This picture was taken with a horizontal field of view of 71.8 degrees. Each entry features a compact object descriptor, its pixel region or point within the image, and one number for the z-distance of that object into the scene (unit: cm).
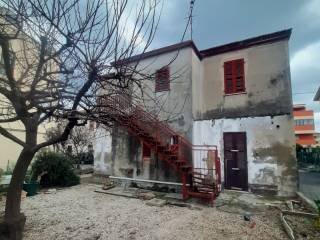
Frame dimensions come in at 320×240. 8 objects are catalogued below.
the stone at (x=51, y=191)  955
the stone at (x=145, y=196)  857
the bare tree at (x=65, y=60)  337
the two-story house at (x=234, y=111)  905
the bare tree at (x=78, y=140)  1766
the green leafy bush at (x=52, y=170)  1064
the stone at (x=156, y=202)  762
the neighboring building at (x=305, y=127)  4469
